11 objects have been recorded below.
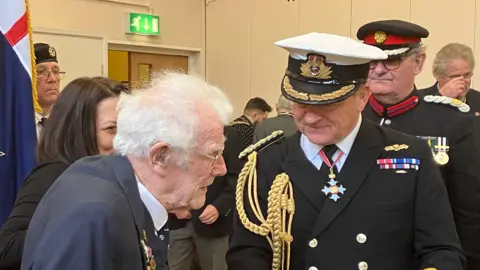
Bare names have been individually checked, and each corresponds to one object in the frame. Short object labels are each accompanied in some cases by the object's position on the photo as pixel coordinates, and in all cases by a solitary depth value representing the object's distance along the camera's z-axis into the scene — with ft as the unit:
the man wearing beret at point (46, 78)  11.03
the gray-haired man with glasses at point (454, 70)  11.51
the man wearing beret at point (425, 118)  6.98
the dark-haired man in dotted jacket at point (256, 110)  20.06
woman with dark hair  6.17
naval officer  5.31
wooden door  25.52
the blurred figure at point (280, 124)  13.99
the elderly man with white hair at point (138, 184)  3.65
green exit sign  24.57
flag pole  9.48
